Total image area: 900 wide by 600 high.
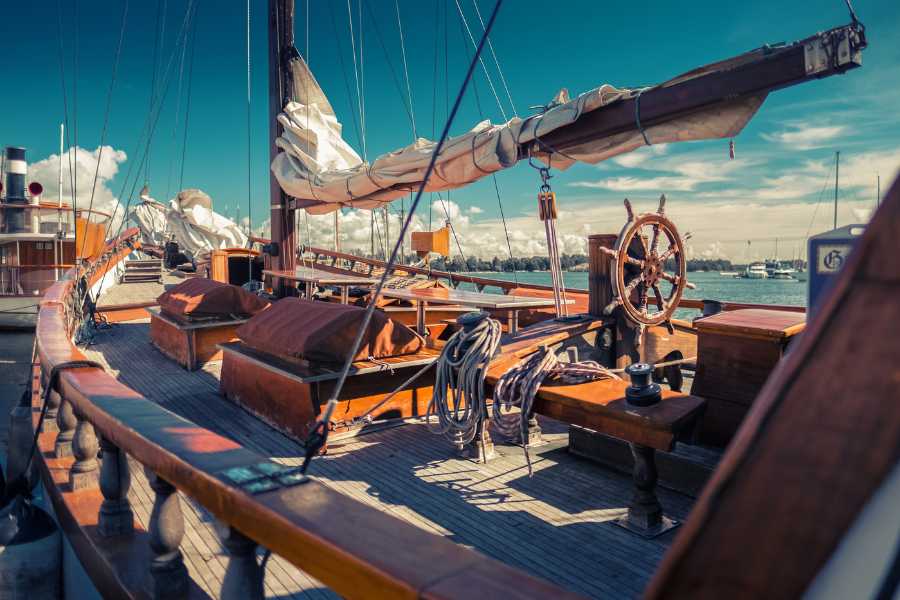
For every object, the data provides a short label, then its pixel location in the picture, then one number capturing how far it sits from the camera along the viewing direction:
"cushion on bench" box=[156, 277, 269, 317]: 6.58
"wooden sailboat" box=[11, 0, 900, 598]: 0.51
